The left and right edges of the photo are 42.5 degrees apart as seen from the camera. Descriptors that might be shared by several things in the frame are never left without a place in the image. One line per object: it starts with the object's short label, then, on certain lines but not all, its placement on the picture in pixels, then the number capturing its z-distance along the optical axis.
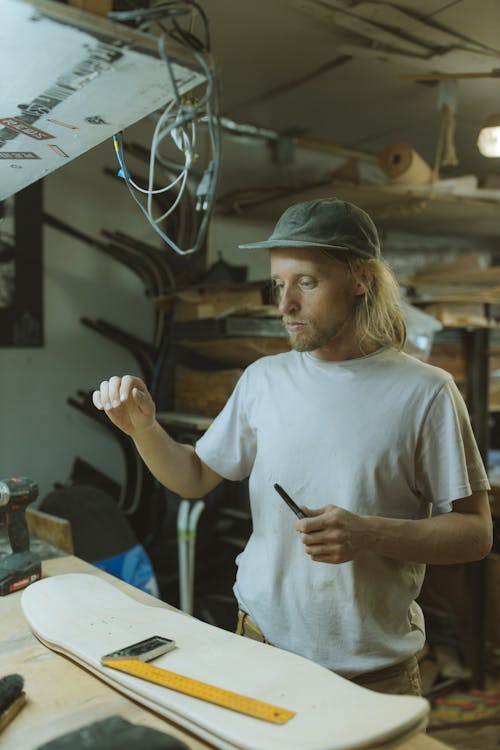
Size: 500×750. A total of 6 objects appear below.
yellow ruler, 0.95
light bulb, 2.46
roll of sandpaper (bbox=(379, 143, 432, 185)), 3.01
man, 1.34
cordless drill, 1.59
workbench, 0.96
